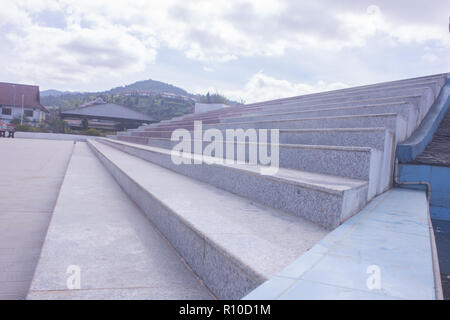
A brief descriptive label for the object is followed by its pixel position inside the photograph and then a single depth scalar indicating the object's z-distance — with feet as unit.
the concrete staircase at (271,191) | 4.29
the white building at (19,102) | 149.59
